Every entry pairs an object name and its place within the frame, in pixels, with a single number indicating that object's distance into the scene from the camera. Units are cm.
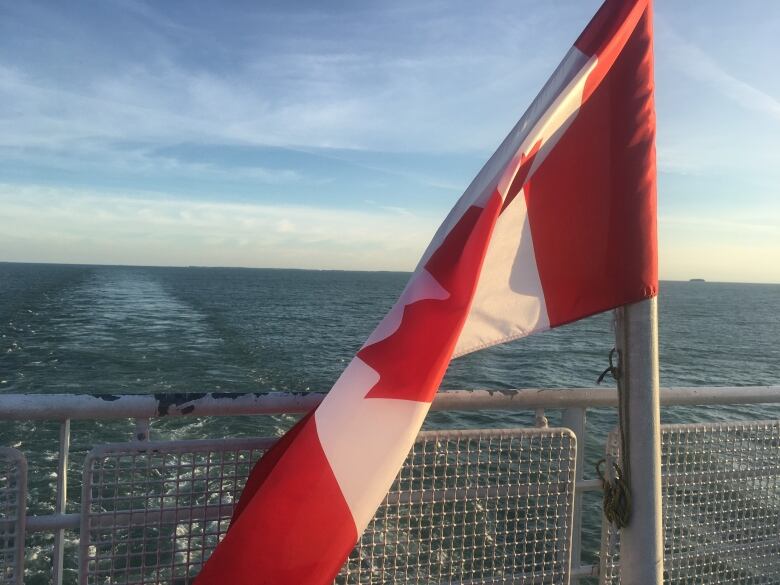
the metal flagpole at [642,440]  211
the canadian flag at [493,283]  186
